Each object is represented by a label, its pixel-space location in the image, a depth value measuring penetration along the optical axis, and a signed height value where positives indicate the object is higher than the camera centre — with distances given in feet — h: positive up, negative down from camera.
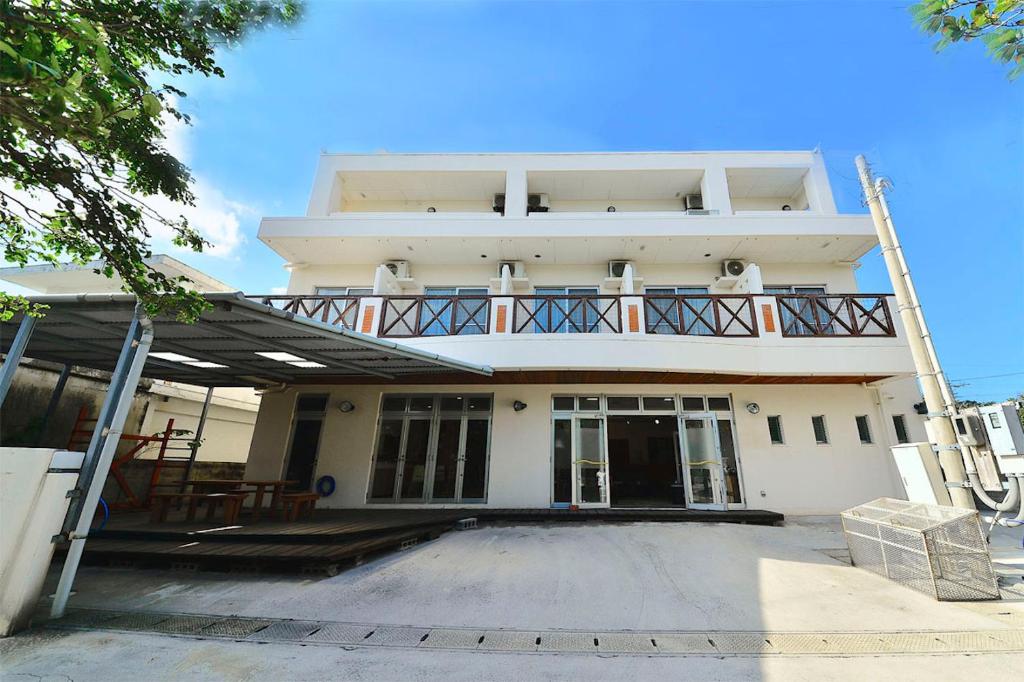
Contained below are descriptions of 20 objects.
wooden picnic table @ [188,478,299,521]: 20.78 -2.05
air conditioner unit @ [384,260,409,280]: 33.06 +15.33
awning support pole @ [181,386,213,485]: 27.96 +0.72
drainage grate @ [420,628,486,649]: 9.82 -4.48
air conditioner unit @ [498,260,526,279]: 32.68 +15.47
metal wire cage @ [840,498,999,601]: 12.26 -2.48
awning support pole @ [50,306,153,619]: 11.25 +0.03
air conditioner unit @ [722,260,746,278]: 31.55 +15.53
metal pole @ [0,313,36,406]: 12.98 +3.07
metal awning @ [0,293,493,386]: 13.91 +4.78
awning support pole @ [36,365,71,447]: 22.49 +2.68
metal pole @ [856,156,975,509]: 14.73 +4.58
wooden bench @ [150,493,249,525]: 18.97 -2.52
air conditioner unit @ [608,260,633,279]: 32.12 +15.41
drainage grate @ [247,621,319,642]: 10.01 -4.50
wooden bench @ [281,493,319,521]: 20.81 -2.69
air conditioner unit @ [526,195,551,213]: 36.94 +23.43
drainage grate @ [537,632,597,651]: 9.73 -4.39
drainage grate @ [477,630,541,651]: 9.75 -4.44
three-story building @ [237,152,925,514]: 24.93 +6.90
